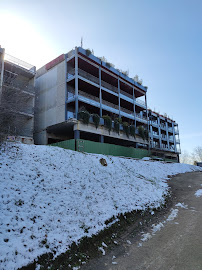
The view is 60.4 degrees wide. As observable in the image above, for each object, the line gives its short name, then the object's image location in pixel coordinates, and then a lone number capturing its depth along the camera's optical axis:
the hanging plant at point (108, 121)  22.20
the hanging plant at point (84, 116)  19.55
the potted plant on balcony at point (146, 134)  28.30
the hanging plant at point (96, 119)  20.70
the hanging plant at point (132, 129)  25.81
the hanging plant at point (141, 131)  27.66
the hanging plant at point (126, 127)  24.75
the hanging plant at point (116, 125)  23.33
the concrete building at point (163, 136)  40.03
